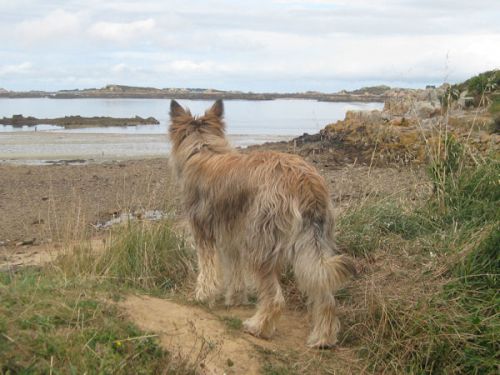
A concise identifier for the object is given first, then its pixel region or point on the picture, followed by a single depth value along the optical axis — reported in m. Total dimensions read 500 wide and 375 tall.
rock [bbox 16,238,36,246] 10.92
